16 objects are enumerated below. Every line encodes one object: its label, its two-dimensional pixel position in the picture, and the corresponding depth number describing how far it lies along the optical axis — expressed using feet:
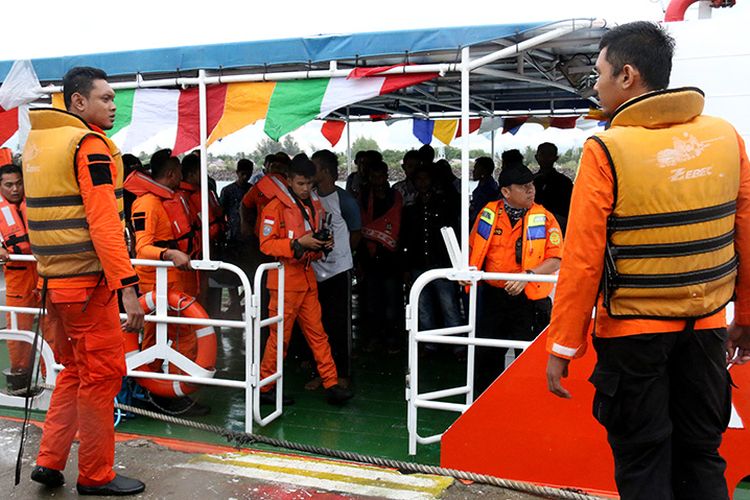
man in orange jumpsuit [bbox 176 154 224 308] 18.10
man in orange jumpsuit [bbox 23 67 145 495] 10.66
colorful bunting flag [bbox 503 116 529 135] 32.63
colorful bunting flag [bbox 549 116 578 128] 32.45
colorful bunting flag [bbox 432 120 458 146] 32.48
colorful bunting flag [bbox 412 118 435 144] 32.76
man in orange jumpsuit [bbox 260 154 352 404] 16.05
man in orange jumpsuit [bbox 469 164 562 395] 14.17
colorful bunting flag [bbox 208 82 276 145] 14.66
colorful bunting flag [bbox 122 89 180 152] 15.39
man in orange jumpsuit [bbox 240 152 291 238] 19.21
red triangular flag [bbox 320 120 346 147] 32.35
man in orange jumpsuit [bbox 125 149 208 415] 16.25
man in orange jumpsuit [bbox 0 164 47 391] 17.20
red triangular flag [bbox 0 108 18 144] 16.39
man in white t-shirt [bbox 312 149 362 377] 17.90
